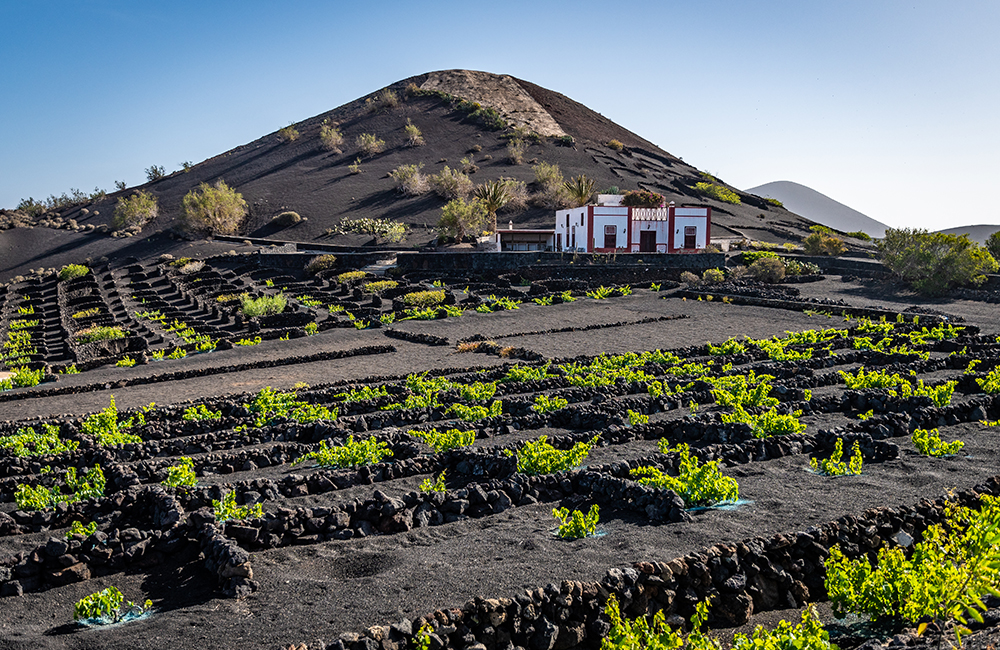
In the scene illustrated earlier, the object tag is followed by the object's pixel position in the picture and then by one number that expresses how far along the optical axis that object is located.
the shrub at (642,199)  58.00
